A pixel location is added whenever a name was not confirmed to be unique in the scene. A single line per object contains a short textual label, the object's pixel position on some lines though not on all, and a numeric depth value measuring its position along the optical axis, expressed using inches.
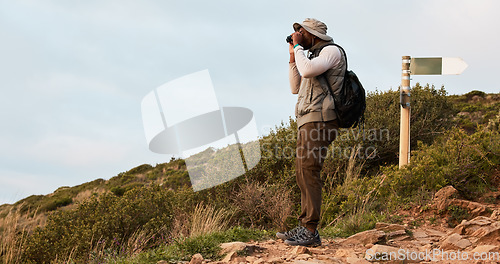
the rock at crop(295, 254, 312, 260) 165.2
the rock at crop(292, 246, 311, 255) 171.9
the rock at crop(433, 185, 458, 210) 256.6
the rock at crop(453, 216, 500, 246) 185.8
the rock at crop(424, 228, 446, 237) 230.8
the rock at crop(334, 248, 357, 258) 176.7
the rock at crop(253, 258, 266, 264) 158.0
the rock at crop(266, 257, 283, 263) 160.5
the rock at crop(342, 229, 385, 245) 201.6
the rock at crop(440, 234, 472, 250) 182.5
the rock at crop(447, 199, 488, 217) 248.7
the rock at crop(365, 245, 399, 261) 170.9
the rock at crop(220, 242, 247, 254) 175.0
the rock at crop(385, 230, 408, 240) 217.6
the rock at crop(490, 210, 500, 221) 230.9
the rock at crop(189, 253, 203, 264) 162.9
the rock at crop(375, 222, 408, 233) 227.9
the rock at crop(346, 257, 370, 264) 162.7
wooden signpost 323.9
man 167.2
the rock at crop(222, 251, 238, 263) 165.8
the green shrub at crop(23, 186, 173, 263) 380.5
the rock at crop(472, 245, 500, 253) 161.1
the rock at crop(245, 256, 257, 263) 164.1
